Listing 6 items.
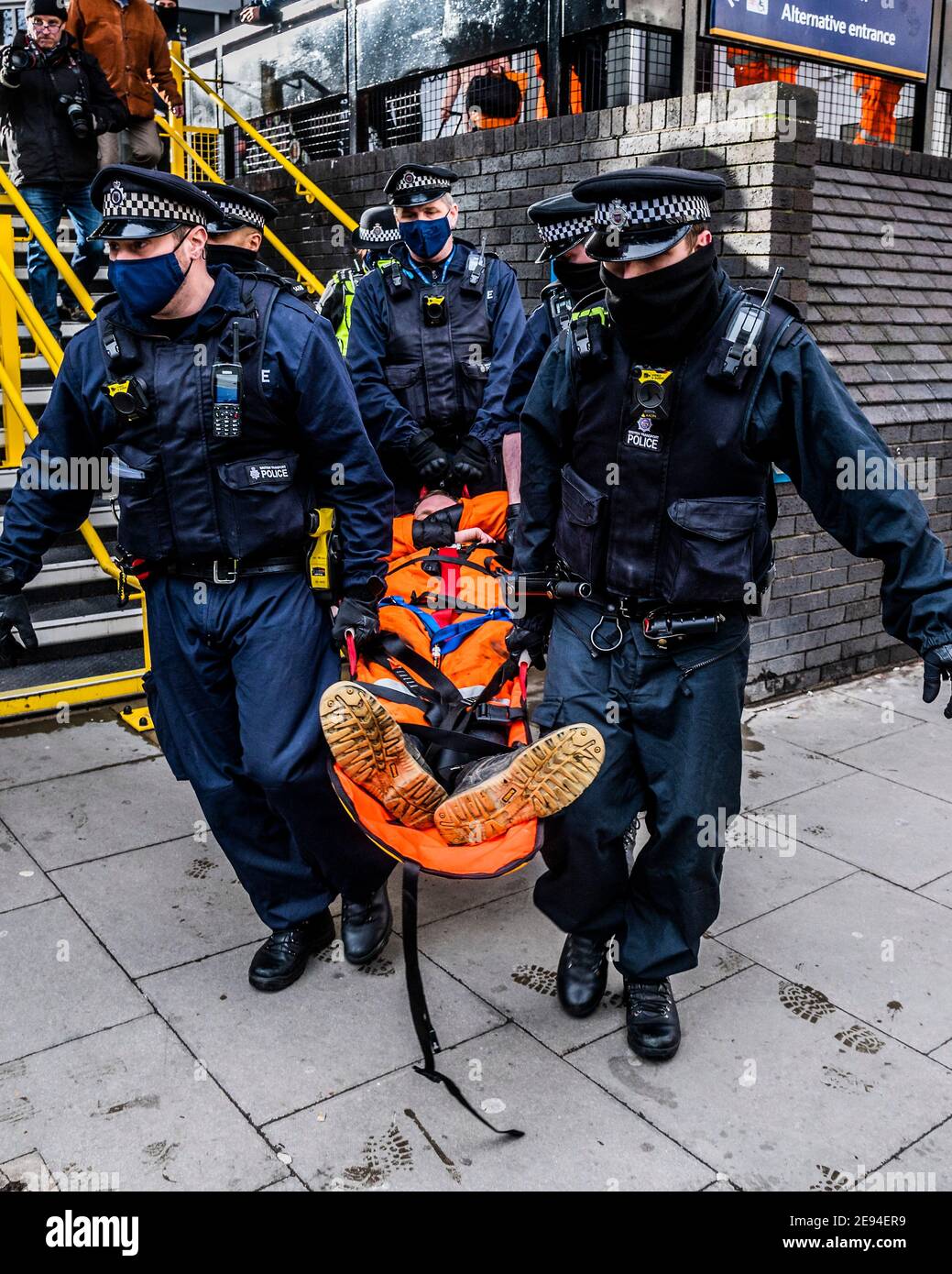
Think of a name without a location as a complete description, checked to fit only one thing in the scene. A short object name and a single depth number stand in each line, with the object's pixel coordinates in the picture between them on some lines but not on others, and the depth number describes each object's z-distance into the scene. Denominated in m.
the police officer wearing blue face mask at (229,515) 3.26
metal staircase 5.86
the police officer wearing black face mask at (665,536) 2.88
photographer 7.20
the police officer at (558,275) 4.54
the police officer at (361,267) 5.32
